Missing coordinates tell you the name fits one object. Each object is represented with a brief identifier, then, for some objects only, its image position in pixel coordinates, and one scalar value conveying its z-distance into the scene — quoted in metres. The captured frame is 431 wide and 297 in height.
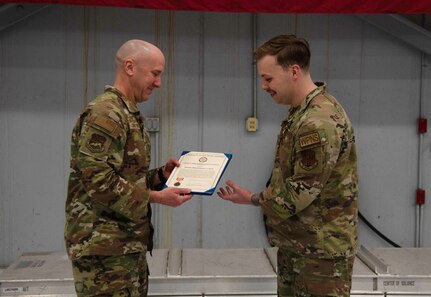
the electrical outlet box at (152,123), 3.45
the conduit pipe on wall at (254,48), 3.43
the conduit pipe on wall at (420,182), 3.52
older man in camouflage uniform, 1.67
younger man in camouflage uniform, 1.68
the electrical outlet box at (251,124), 3.47
